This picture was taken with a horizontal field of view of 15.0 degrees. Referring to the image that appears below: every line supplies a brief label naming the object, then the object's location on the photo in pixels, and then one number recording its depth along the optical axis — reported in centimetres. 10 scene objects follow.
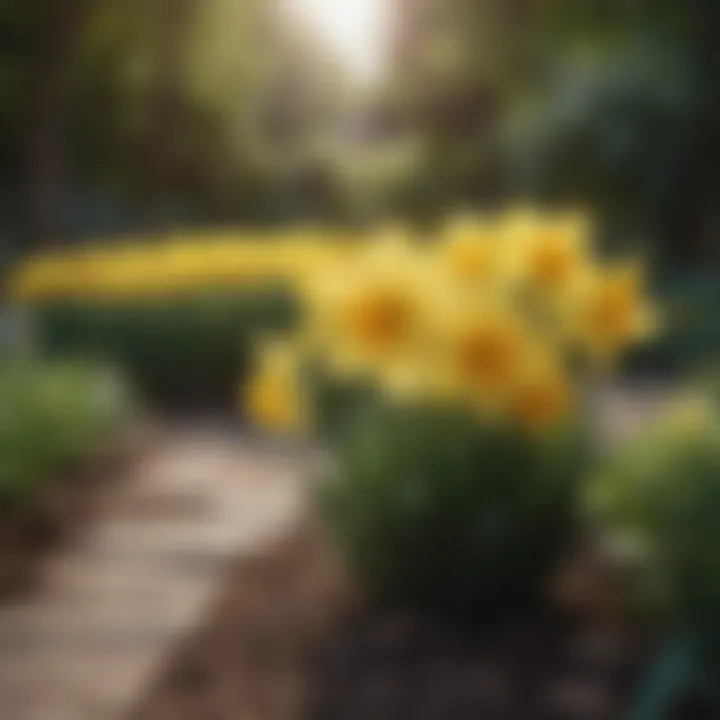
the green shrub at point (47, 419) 221
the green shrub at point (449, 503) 175
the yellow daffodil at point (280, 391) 185
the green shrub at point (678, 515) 160
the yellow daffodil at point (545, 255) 174
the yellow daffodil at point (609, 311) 175
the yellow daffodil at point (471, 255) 174
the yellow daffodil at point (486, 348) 170
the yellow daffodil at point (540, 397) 171
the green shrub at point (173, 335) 326
